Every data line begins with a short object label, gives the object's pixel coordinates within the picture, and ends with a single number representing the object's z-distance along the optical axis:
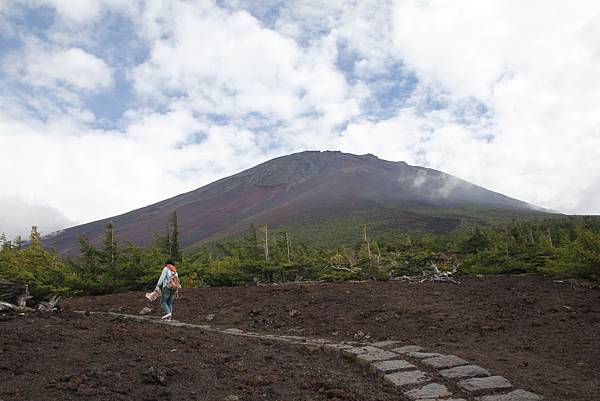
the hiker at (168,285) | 9.20
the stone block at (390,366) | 5.42
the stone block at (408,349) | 6.28
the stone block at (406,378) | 5.01
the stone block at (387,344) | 6.69
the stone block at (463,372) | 5.10
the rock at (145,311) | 10.54
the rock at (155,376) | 4.32
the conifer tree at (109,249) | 14.04
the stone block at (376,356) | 5.81
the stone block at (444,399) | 4.49
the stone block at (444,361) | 5.47
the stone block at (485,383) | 4.72
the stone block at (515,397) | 4.40
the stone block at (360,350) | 6.13
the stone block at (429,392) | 4.61
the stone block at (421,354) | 5.90
